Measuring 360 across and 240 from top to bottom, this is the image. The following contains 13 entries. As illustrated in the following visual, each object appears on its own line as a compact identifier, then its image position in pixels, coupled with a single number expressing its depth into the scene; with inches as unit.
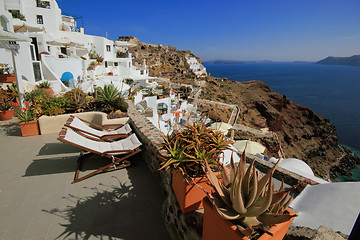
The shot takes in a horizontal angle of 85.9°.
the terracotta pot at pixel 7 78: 354.0
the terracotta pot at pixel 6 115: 265.1
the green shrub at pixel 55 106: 237.6
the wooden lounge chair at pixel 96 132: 159.4
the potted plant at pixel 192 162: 78.5
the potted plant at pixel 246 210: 50.0
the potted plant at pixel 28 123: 215.5
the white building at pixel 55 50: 443.8
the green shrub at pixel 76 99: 264.4
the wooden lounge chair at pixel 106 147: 137.4
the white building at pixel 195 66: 2696.9
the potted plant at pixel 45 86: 390.0
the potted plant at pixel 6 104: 266.3
